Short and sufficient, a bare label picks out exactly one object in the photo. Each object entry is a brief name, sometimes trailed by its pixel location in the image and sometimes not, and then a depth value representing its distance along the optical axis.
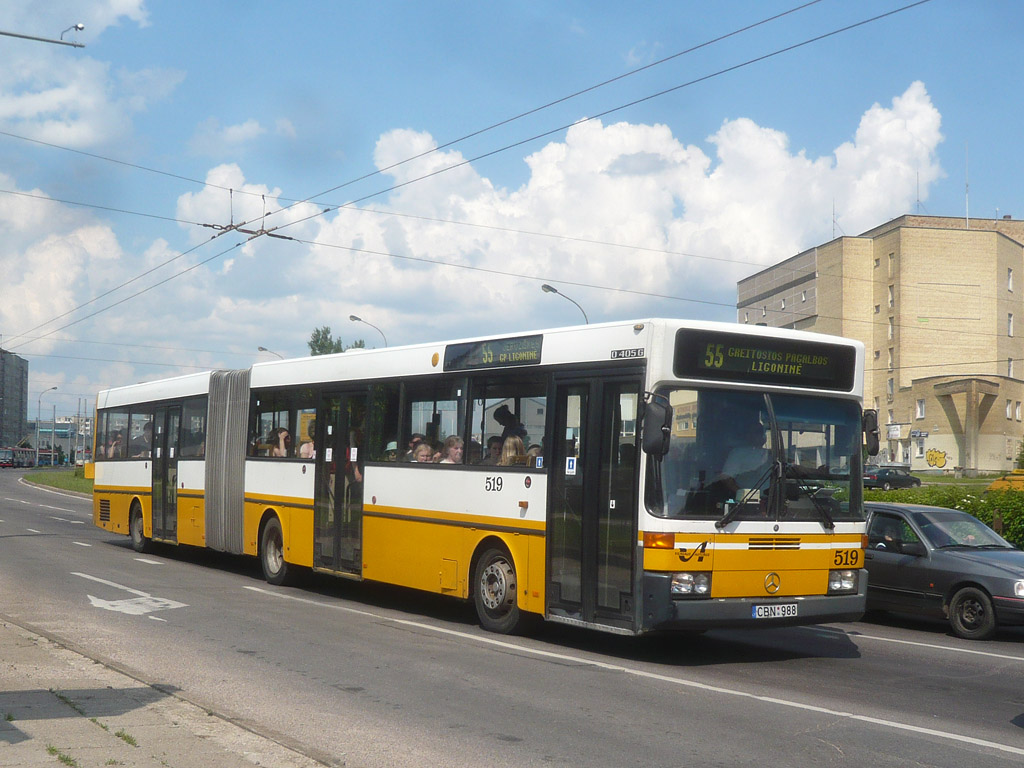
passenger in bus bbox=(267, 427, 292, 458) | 16.53
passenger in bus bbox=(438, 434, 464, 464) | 12.66
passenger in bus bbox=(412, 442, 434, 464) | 13.17
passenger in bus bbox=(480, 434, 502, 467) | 12.01
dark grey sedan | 12.93
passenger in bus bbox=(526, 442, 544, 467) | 11.38
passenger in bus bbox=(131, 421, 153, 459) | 21.66
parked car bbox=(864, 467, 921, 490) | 66.19
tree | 128.62
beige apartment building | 84.81
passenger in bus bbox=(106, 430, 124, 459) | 23.25
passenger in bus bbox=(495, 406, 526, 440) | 11.77
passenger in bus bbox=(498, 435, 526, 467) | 11.68
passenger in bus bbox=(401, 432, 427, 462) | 13.47
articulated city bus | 9.91
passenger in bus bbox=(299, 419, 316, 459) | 15.75
